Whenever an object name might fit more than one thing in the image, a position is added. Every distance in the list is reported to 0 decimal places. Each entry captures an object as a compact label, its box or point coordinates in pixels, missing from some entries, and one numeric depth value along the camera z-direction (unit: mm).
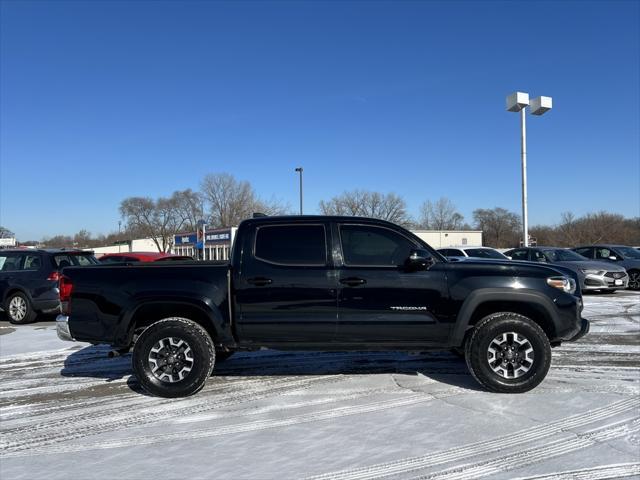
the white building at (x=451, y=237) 68062
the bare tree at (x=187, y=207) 78688
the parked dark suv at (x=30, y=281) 10445
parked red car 15105
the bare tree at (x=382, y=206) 72562
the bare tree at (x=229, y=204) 64331
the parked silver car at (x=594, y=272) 14555
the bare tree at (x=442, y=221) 96281
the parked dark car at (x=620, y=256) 16484
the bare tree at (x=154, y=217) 81500
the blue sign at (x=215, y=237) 40656
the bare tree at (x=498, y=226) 96000
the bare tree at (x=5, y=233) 78612
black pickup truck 5031
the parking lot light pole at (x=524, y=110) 24438
